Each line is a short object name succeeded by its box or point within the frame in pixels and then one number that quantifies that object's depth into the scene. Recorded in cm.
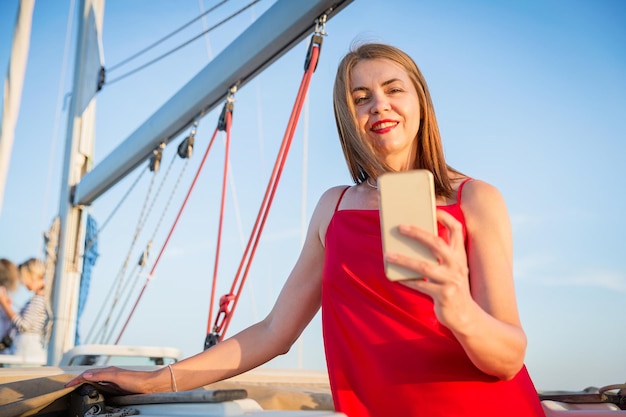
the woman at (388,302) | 100
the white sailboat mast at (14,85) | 437
